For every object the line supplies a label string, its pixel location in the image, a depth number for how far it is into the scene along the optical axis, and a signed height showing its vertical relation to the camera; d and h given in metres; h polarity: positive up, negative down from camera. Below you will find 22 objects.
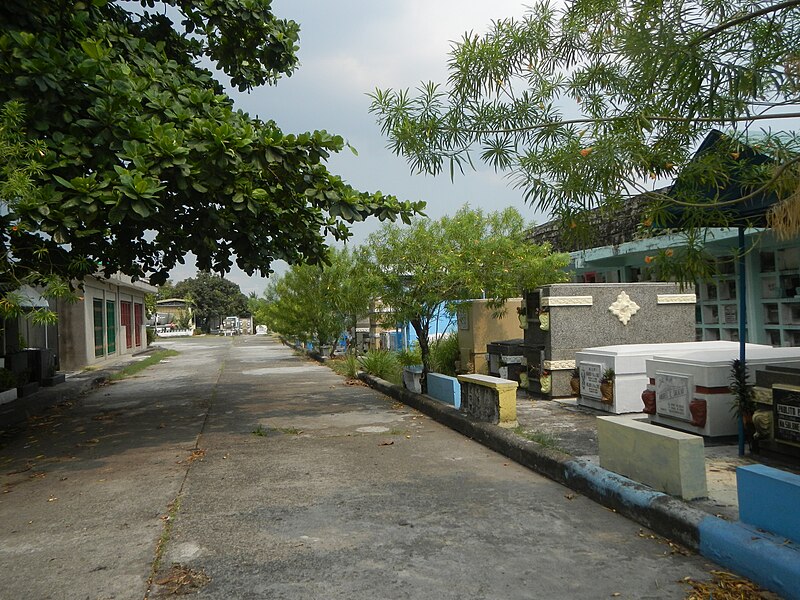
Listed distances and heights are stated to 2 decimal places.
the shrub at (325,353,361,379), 15.65 -1.25
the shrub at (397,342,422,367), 12.44 -0.77
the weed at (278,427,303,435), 8.53 -1.46
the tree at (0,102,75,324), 5.14 +1.14
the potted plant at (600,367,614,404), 8.07 -0.96
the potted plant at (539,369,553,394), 9.69 -1.03
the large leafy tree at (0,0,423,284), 6.21 +1.87
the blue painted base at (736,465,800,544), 3.44 -1.09
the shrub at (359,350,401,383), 14.08 -1.03
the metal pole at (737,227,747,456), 5.48 -0.21
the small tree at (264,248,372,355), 17.88 +0.60
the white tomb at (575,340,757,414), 8.02 -0.74
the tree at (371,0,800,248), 3.36 +1.24
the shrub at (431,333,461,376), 13.48 -0.86
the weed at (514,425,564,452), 6.39 -1.31
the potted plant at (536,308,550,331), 9.69 -0.08
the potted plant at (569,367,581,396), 9.24 -1.02
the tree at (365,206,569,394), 9.91 +0.79
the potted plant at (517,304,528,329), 10.50 -0.03
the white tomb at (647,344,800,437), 6.03 -0.76
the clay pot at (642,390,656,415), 6.80 -0.97
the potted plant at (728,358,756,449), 5.55 -0.81
